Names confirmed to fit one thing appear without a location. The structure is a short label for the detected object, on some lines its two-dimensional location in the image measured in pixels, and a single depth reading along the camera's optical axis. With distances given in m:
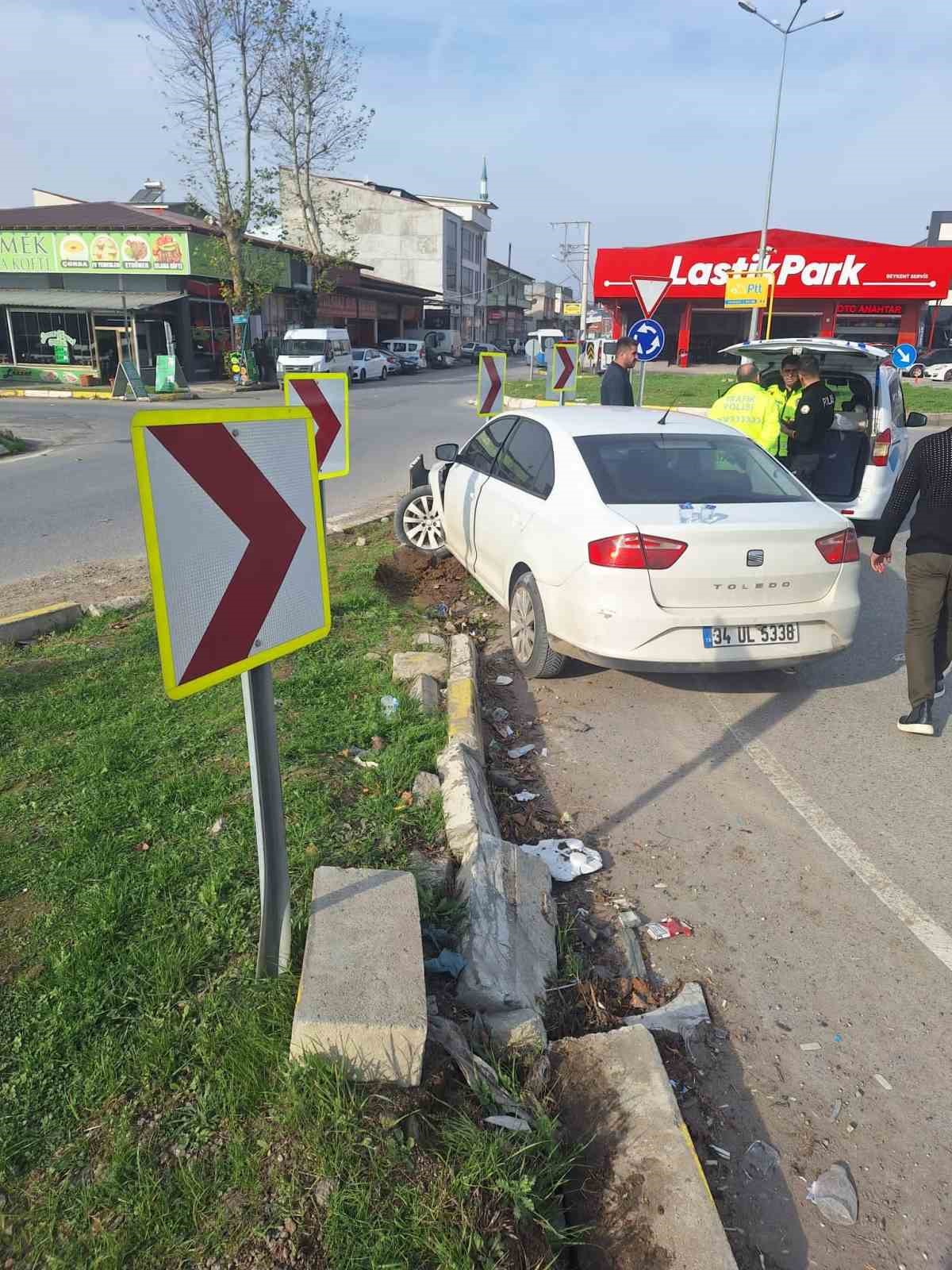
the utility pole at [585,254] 54.84
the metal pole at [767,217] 31.58
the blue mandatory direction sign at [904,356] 19.66
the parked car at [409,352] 51.38
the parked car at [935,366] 44.69
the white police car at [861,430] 9.37
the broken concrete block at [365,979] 2.35
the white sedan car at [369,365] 40.97
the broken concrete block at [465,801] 3.63
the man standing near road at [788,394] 9.33
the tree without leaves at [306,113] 39.31
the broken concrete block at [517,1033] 2.64
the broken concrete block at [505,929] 2.85
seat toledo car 5.02
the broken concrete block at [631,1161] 2.14
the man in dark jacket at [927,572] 5.12
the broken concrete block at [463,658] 5.49
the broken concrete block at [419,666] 5.51
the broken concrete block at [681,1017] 2.98
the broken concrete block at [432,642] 6.15
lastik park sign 45.38
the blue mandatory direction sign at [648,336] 13.49
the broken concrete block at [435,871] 3.39
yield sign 12.70
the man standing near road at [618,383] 9.64
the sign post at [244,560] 2.11
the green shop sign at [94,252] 35.03
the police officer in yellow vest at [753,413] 8.63
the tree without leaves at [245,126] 35.16
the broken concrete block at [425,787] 4.01
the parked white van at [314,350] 34.34
